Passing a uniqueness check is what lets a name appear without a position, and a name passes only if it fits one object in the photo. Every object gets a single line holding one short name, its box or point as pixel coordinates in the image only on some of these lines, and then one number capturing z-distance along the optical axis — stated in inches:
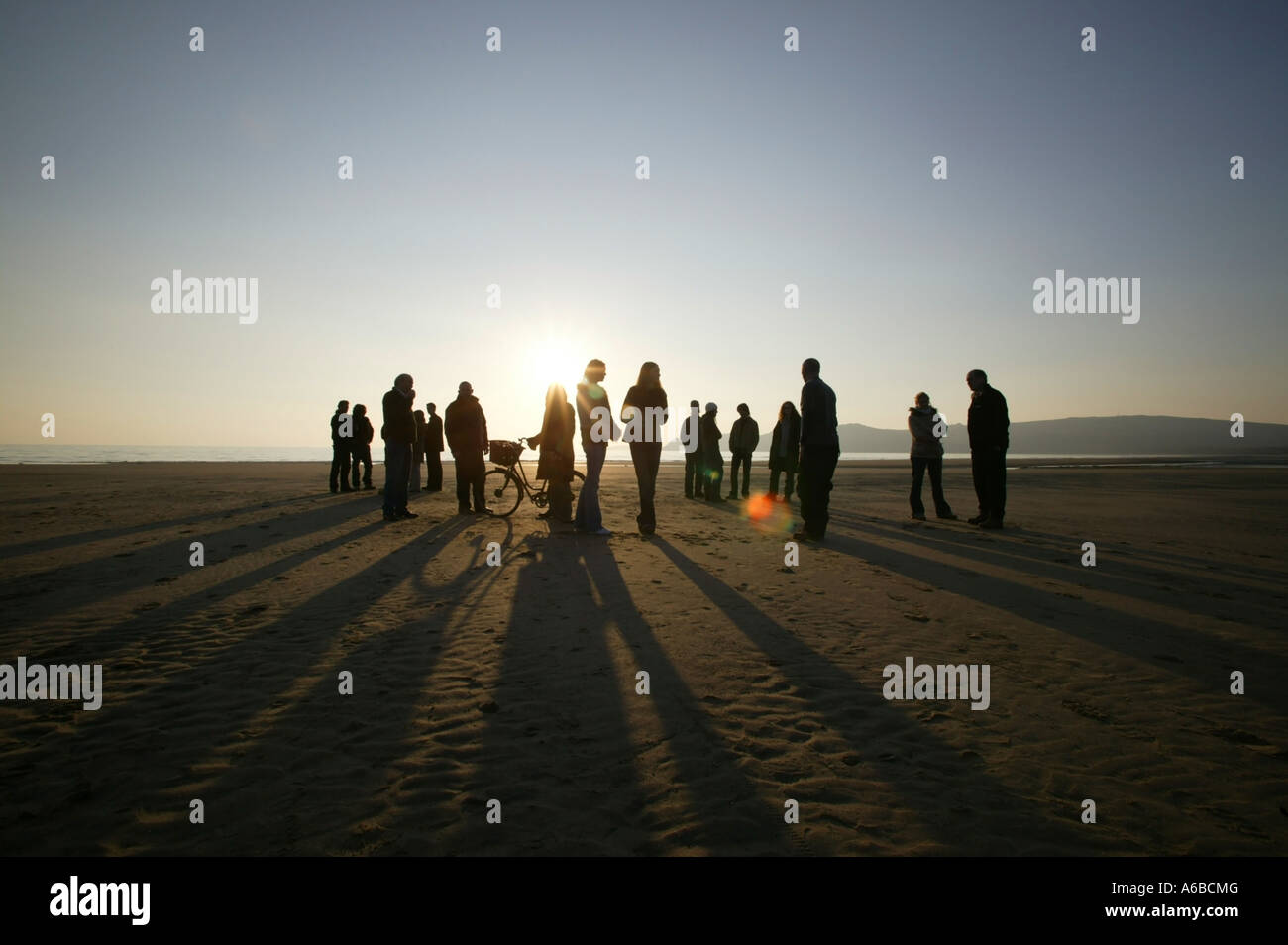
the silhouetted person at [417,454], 671.7
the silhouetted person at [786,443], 554.6
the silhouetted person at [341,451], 674.8
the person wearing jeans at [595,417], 395.5
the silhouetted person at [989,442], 425.1
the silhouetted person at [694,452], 653.3
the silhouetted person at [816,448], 378.0
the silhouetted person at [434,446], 687.7
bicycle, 513.0
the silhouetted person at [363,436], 684.1
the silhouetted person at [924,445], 478.0
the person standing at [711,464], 671.1
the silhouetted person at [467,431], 490.9
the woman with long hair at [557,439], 424.5
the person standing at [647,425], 400.5
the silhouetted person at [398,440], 462.6
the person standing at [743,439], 655.1
